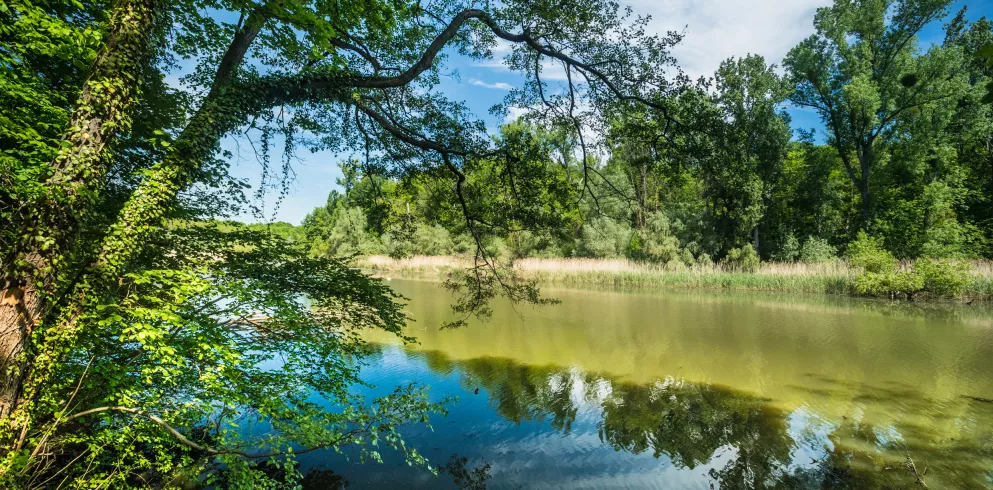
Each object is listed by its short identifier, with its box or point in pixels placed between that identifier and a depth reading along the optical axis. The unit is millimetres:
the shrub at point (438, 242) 21578
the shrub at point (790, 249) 23812
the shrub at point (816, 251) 21984
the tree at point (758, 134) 21734
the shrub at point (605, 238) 25000
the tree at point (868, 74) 21281
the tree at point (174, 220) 2514
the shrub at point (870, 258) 15883
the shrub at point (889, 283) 14695
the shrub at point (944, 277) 13852
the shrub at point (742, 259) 21095
